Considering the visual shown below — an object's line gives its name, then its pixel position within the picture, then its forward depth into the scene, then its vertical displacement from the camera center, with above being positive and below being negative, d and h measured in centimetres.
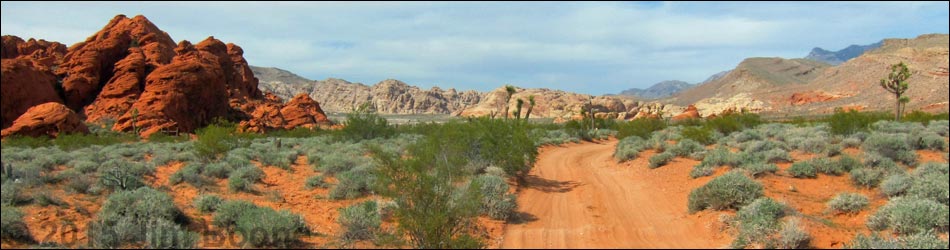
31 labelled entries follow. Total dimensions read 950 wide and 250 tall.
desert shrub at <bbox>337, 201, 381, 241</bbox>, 898 -187
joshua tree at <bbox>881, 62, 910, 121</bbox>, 3941 +318
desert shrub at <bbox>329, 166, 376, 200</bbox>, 1277 -169
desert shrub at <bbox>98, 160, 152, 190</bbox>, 1181 -136
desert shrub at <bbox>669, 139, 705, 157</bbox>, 1955 -115
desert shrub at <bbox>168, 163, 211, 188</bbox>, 1402 -159
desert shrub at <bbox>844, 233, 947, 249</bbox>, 723 -184
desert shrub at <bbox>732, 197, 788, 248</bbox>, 820 -180
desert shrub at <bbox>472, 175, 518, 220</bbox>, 1083 -178
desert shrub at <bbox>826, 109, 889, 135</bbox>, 2280 -20
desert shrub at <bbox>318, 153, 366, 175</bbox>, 1639 -143
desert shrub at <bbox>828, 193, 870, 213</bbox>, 995 -171
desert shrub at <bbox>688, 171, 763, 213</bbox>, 1048 -159
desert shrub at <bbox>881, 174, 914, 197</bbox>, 1088 -149
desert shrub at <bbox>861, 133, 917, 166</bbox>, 1499 -95
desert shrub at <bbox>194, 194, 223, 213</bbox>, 1031 -170
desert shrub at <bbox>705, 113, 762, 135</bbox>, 3058 -32
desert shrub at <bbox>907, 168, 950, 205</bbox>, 994 -146
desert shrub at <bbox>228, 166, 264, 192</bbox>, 1343 -162
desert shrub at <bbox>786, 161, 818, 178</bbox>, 1382 -145
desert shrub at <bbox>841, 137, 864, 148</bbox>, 1830 -89
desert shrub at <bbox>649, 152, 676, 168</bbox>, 1805 -146
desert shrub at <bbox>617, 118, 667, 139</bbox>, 3220 -65
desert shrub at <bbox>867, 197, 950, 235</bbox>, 818 -167
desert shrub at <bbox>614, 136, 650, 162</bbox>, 2114 -129
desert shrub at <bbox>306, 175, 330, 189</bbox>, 1427 -177
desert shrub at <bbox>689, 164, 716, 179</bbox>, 1502 -158
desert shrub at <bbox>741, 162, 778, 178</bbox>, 1389 -141
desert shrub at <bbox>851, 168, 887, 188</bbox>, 1241 -148
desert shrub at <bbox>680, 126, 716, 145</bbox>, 2434 -80
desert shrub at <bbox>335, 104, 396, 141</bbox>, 3381 -44
